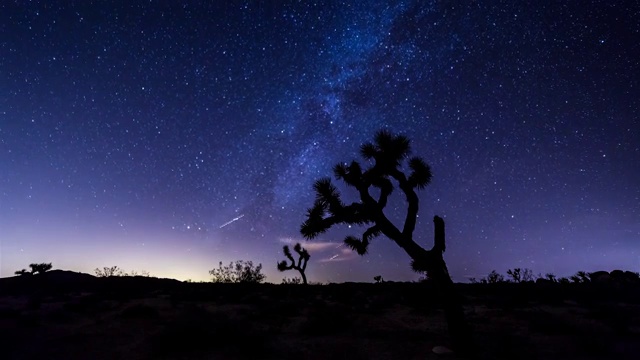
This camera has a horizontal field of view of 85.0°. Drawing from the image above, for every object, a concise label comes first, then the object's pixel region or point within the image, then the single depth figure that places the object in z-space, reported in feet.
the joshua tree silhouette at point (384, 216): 27.07
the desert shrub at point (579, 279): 82.34
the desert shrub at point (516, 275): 83.92
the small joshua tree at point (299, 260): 110.32
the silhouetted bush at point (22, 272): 111.14
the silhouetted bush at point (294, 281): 103.71
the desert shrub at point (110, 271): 113.50
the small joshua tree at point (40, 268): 114.01
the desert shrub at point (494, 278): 86.02
